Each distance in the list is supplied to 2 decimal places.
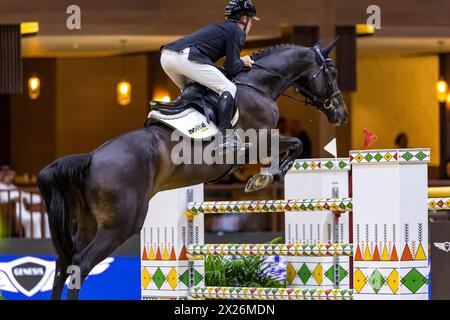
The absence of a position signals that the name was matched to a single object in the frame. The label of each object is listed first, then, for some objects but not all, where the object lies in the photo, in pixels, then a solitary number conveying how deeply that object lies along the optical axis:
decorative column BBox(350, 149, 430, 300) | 13.98
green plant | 16.73
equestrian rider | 15.26
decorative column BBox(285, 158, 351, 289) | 15.91
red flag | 15.16
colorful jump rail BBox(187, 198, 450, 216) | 14.66
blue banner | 21.47
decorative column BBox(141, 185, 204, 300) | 16.19
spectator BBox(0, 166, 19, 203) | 25.53
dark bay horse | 14.11
